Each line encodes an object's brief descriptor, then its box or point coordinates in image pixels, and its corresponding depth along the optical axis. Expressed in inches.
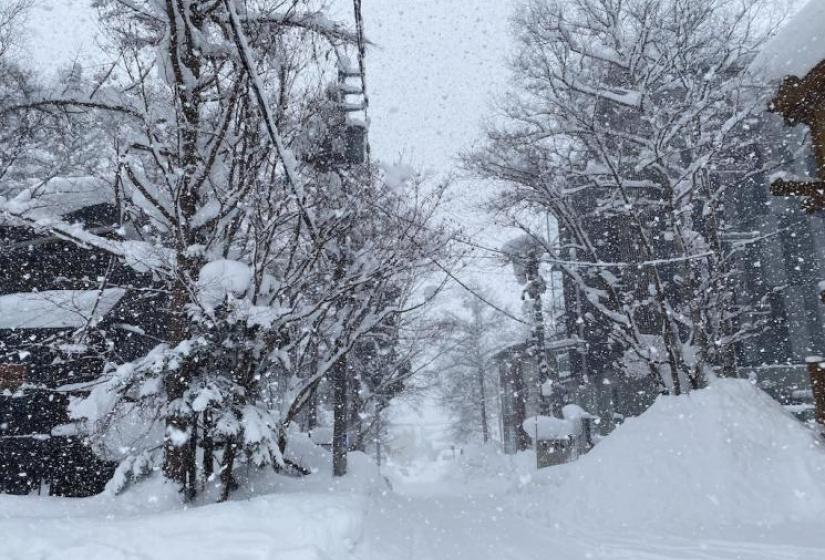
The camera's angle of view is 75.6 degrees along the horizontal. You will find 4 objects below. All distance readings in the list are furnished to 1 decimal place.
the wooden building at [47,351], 415.8
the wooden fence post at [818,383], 299.4
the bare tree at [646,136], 416.5
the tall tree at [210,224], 240.5
